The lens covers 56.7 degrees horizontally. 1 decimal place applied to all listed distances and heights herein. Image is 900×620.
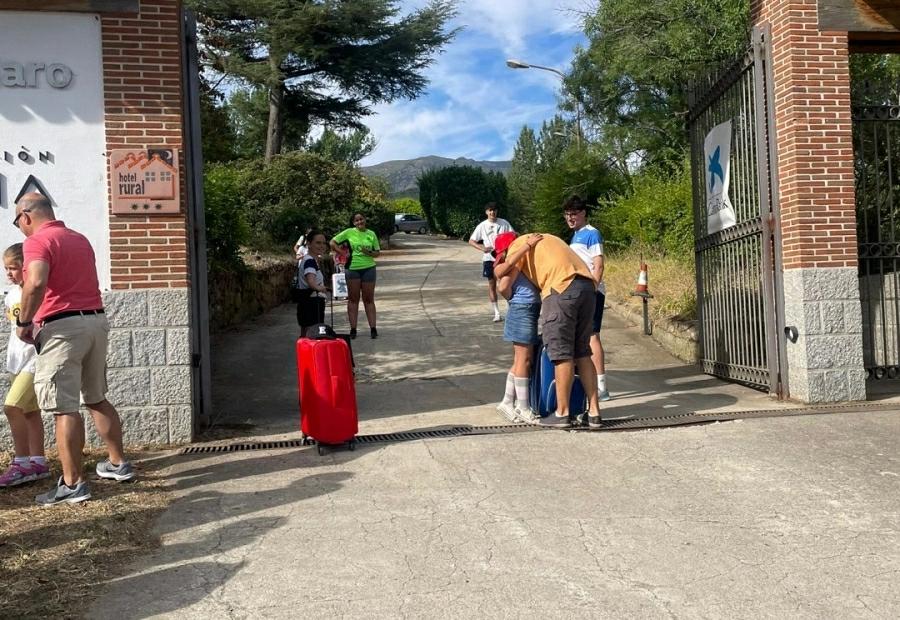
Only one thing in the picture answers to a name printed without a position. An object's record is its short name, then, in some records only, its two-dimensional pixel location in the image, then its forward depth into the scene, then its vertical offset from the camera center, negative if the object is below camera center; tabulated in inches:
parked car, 1989.4 +223.2
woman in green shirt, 418.3 +31.4
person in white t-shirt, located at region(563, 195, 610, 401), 304.2 +24.3
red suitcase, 237.3 -20.0
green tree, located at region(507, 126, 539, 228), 1732.3 +351.7
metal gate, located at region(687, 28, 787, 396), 310.0 +26.8
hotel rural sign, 260.4 +46.0
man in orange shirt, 253.6 +2.9
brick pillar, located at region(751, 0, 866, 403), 296.8 +33.6
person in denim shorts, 270.5 -3.7
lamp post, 1014.4 +304.5
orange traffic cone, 458.3 +14.2
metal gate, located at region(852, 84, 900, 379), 318.3 +17.0
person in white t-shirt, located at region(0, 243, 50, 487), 214.8 -20.5
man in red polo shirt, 196.5 +1.3
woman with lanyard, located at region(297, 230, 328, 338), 346.3 +14.8
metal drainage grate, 254.5 -36.1
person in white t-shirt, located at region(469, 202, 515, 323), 439.8 +45.7
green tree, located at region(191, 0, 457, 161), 936.3 +319.5
